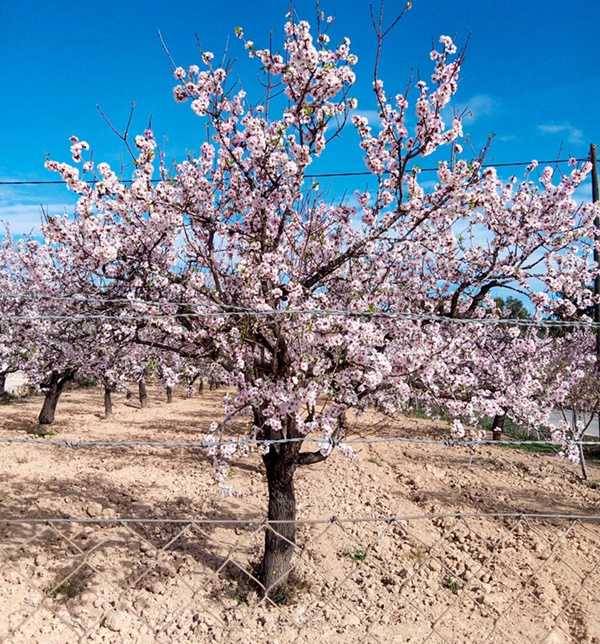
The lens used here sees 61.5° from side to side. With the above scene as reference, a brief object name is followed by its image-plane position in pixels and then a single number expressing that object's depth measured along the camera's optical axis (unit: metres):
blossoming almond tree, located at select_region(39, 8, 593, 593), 4.64
